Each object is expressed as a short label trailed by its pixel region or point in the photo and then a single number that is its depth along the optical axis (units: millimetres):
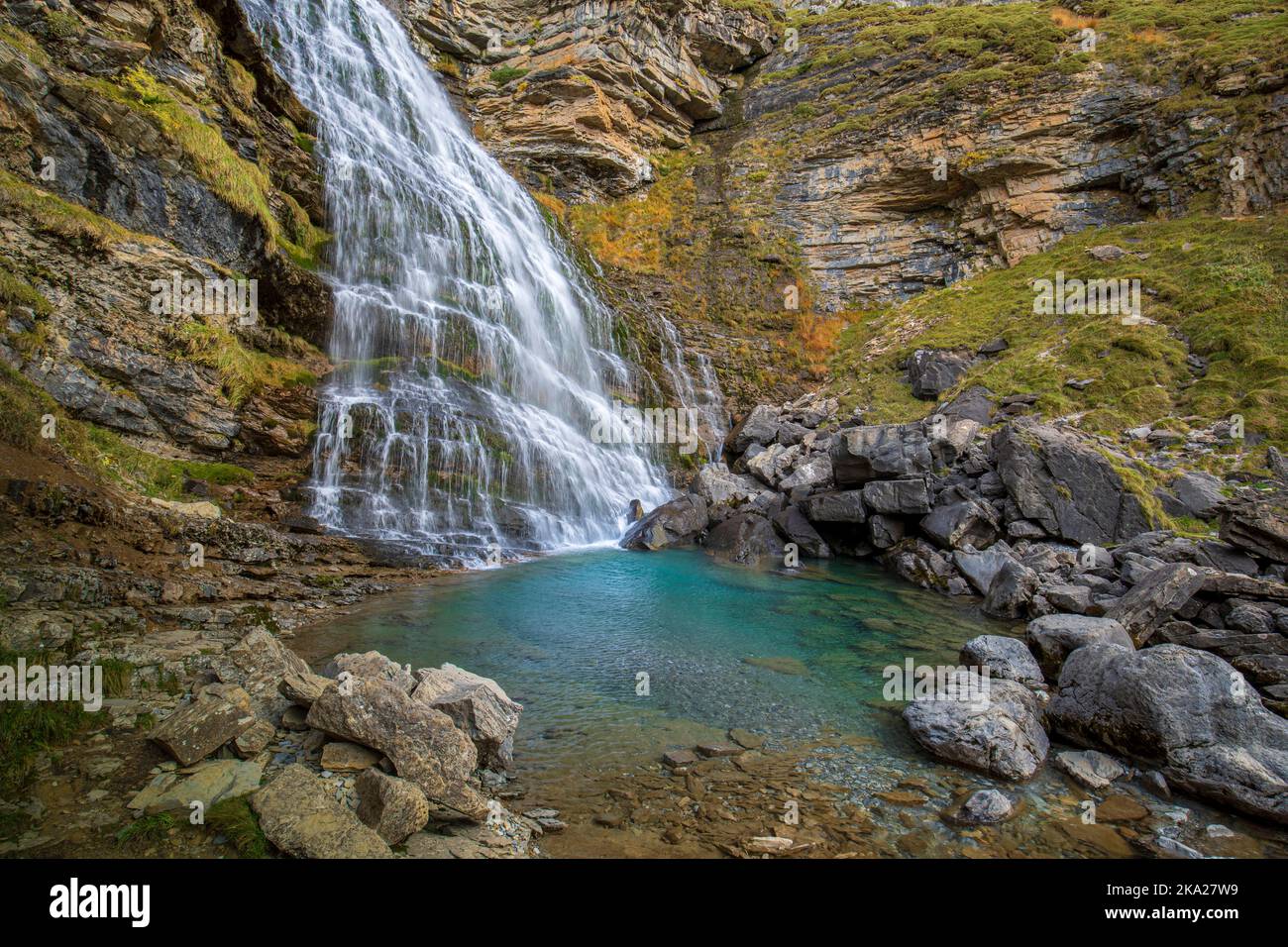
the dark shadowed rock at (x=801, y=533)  16578
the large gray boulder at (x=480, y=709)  4645
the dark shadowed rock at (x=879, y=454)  15445
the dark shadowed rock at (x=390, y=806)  3354
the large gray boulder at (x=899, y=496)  14750
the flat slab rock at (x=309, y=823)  3074
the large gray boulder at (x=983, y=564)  11992
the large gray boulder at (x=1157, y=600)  7770
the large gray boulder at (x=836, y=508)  15781
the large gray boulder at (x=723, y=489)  19298
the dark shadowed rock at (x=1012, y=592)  10281
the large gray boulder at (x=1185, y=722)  4504
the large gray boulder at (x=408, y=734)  3758
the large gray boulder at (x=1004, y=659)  6609
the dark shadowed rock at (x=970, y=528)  13664
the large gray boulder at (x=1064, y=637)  6910
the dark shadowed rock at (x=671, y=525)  17000
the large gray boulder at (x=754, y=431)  24031
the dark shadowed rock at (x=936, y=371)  23844
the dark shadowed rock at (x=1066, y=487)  12352
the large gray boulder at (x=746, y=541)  16234
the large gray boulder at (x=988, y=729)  4934
